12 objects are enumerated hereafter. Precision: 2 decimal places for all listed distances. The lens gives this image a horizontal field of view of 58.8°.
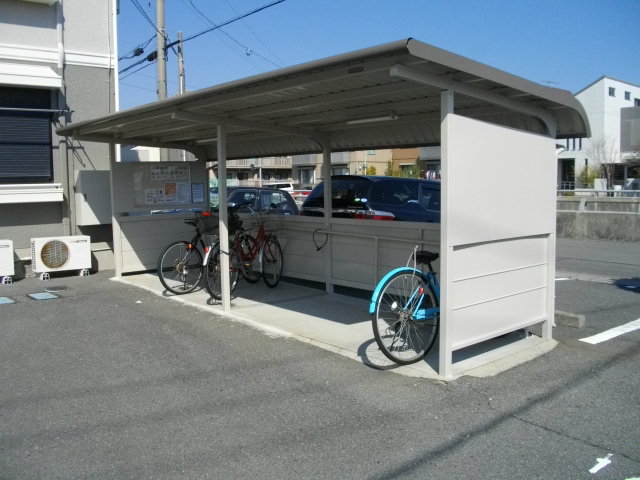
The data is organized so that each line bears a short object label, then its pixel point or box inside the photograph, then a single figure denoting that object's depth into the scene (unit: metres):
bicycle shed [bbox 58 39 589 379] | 4.48
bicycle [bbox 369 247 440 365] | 4.85
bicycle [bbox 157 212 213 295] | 7.85
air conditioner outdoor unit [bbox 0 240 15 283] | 8.79
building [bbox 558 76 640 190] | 43.22
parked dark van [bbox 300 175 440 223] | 9.94
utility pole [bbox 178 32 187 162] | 20.16
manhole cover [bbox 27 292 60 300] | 7.80
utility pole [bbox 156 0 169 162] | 16.35
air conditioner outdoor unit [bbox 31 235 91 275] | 9.09
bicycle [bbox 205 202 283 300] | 7.91
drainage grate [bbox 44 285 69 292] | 8.37
